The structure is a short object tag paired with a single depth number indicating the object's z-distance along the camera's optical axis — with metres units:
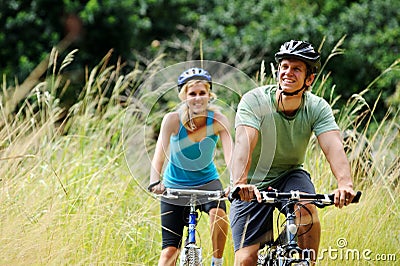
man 8.58
